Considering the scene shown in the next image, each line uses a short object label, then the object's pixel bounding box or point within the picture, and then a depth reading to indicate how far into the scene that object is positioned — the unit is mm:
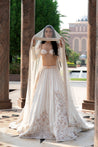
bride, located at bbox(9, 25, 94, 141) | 7447
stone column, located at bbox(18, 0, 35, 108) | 11637
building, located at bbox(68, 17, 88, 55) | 124043
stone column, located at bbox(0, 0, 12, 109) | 11124
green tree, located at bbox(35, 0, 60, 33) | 33314
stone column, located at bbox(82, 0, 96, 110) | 11302
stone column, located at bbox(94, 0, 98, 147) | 4893
